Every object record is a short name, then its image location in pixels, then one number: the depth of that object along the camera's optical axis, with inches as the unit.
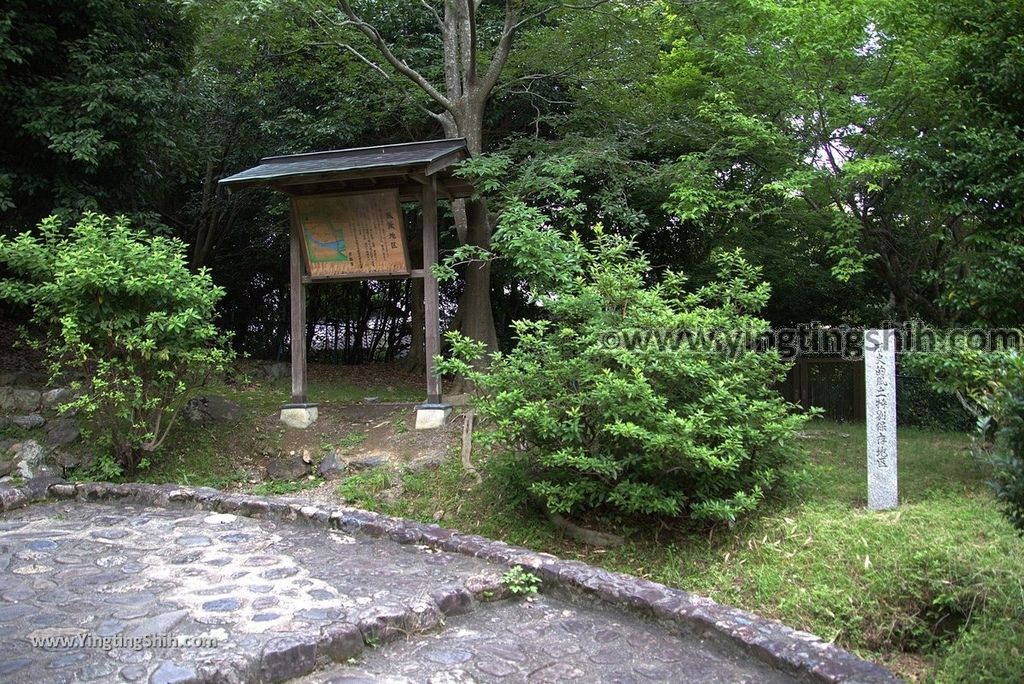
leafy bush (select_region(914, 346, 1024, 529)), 127.0
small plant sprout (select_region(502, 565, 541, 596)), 189.3
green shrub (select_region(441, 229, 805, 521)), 203.2
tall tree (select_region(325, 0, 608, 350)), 413.6
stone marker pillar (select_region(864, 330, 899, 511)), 221.0
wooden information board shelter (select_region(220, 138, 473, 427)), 345.4
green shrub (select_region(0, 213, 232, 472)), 292.2
